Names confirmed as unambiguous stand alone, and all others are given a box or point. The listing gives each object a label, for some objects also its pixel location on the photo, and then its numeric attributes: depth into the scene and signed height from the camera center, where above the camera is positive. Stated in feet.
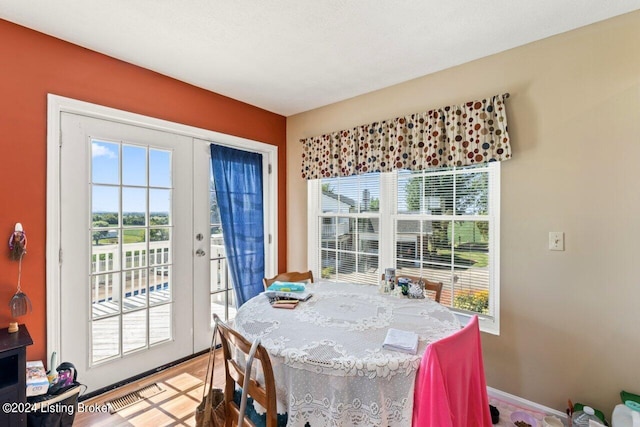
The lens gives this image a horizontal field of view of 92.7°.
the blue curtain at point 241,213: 9.80 +0.07
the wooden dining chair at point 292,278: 8.09 -1.73
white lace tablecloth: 3.86 -1.97
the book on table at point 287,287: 6.81 -1.63
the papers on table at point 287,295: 6.48 -1.72
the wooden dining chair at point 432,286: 7.18 -1.69
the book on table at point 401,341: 4.17 -1.80
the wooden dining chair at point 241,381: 3.90 -2.32
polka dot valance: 7.11 +2.01
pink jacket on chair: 3.64 -2.17
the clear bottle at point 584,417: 5.68 -3.83
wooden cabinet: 5.10 -2.86
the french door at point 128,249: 7.00 -0.88
